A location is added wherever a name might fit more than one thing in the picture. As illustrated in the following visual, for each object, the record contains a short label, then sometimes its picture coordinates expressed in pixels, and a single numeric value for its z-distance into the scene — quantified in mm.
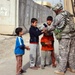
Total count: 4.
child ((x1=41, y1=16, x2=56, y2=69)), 4114
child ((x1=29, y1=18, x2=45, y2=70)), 3925
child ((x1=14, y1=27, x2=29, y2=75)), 3608
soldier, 3710
